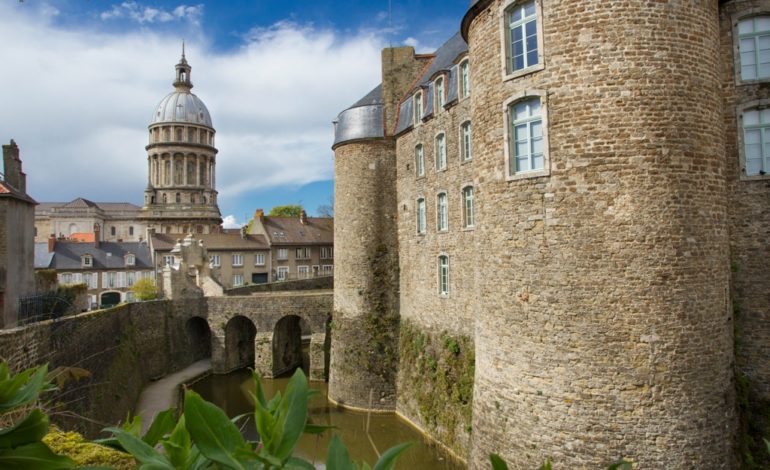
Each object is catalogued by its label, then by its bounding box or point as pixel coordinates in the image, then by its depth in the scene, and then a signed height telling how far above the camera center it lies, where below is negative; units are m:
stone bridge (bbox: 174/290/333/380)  21.66 -2.76
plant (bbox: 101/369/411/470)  1.35 -0.47
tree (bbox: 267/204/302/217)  60.81 +6.89
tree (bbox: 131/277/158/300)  30.74 -1.13
